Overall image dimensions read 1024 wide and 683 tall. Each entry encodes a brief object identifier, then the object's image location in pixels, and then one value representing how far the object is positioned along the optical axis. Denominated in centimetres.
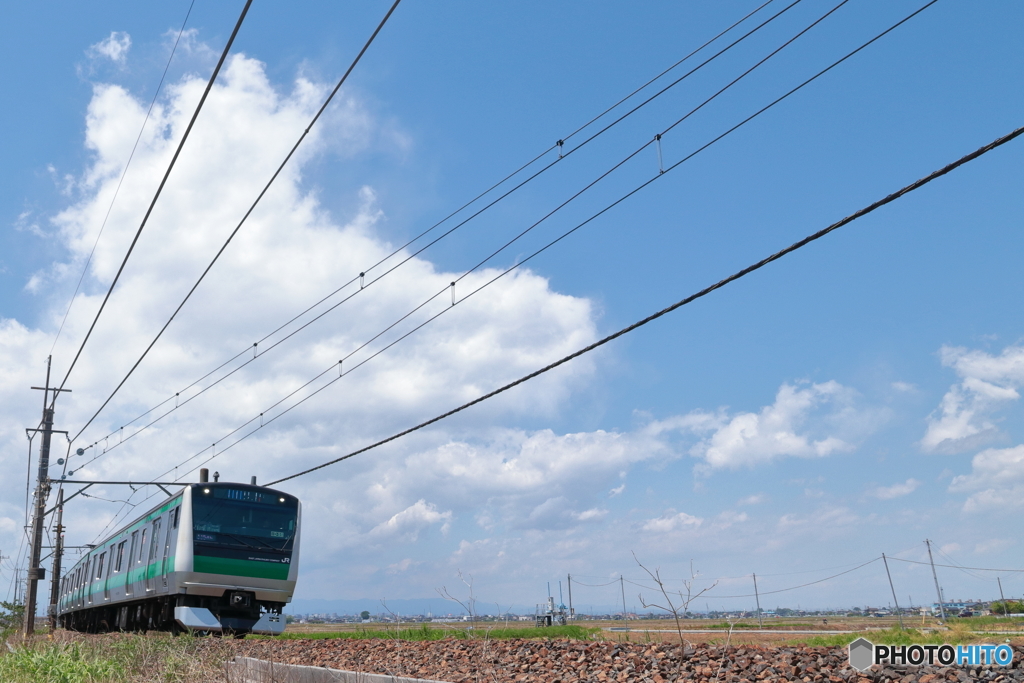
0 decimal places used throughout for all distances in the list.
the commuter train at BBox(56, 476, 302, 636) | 1730
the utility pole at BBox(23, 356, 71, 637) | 2459
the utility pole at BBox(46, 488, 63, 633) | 4251
